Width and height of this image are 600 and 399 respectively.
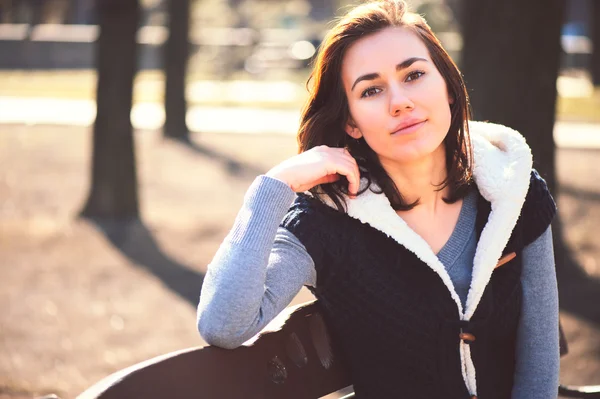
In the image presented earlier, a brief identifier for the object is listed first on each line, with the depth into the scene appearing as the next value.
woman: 2.26
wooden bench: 1.83
